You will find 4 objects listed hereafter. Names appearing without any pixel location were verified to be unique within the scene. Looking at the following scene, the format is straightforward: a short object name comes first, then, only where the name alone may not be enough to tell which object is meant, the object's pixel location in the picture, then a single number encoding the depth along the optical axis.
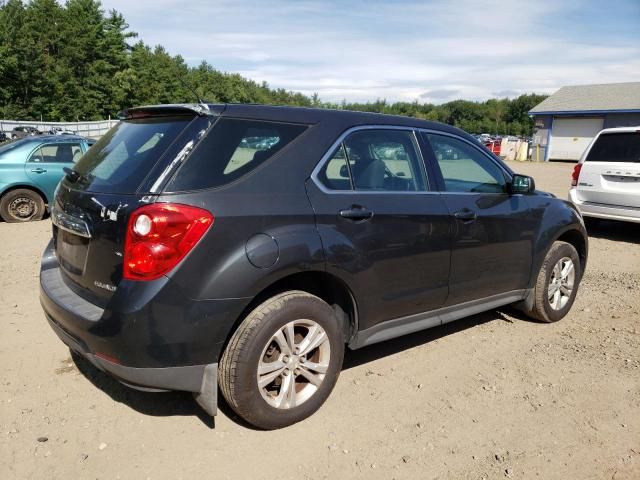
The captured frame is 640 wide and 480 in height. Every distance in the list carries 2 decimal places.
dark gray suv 2.65
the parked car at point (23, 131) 35.65
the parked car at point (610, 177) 8.19
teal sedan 9.03
